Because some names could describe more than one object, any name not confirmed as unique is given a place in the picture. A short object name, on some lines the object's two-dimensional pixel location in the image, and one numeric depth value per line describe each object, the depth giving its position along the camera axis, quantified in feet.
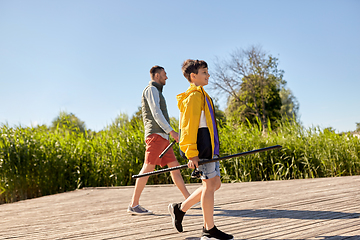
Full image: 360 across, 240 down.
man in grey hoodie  10.80
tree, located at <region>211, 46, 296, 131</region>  99.60
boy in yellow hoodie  6.83
